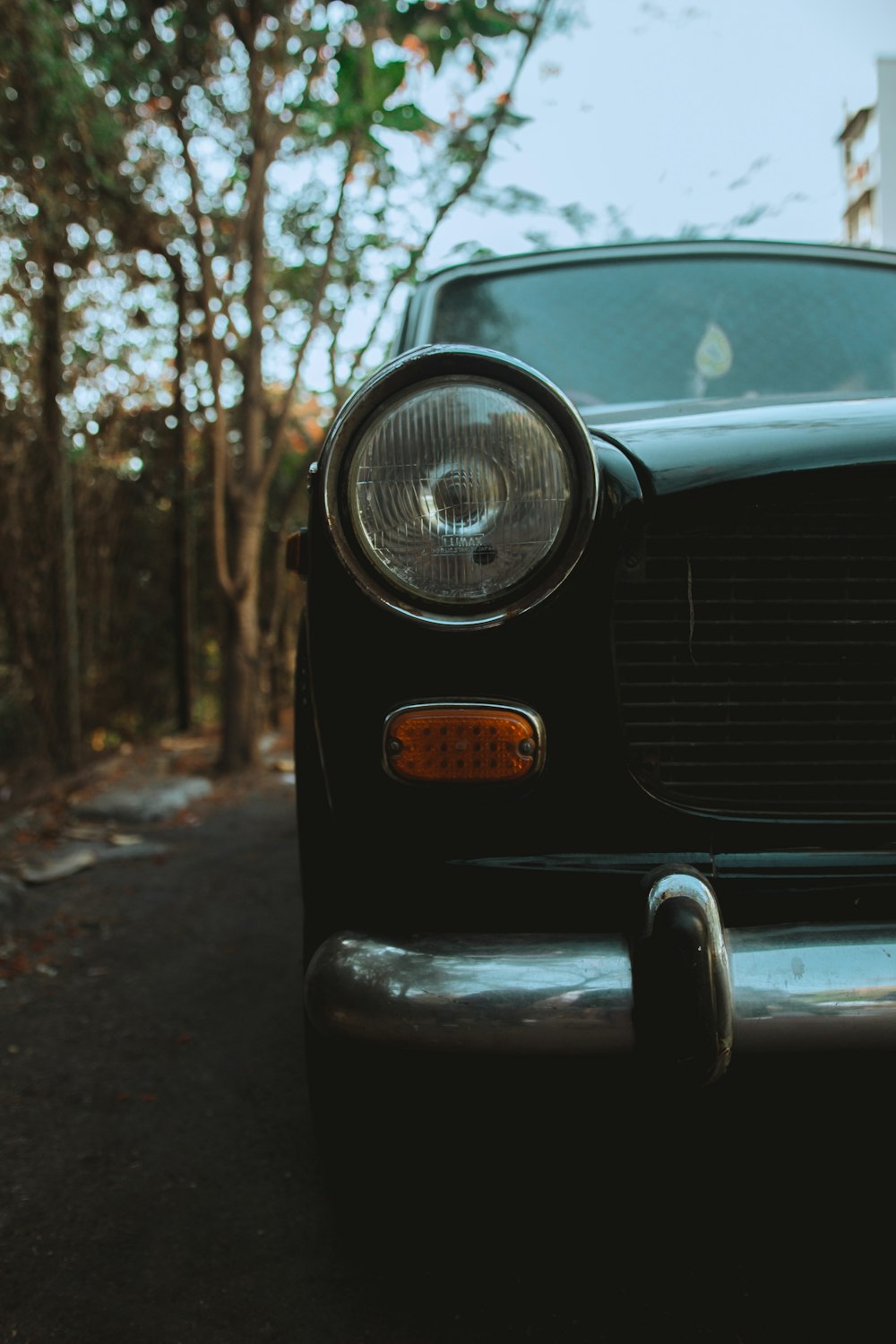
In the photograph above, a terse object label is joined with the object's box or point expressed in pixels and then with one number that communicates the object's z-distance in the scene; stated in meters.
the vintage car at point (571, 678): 1.14
